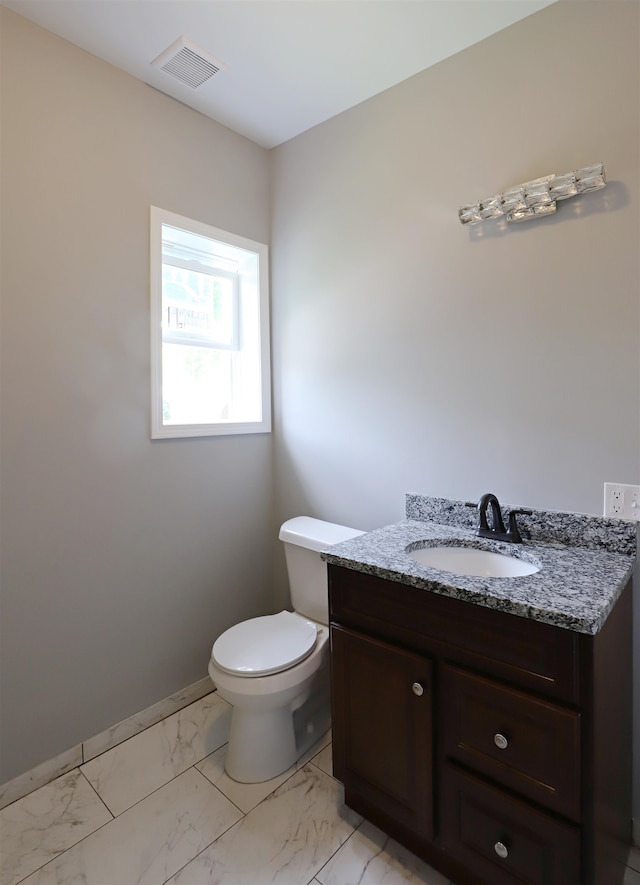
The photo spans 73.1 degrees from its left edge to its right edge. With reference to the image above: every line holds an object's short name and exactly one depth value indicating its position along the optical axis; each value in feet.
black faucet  4.82
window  6.32
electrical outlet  4.34
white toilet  4.98
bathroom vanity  3.19
